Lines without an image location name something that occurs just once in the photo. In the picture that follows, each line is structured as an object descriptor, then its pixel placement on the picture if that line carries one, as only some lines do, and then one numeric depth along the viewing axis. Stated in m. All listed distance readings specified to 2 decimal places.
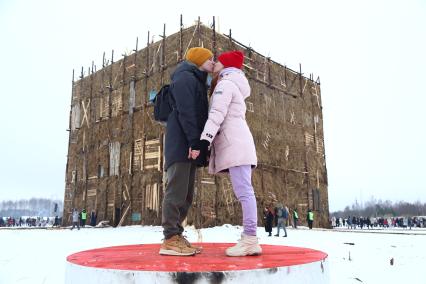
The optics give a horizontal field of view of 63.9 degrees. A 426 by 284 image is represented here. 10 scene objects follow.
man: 3.02
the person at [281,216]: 13.51
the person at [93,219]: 20.64
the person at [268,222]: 14.23
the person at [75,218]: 18.00
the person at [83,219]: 19.39
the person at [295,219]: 18.65
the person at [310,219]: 19.19
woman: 2.94
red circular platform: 2.11
